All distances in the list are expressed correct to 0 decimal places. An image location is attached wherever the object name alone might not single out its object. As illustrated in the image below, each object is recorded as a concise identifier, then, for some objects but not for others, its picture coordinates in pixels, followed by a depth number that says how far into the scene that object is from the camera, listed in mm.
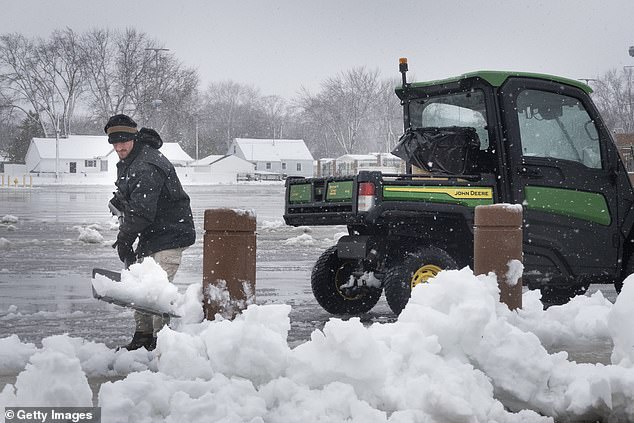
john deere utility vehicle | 8852
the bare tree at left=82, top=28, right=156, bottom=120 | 80500
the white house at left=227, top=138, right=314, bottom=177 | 116375
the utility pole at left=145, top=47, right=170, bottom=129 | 72875
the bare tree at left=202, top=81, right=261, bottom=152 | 133000
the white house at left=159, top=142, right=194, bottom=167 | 96750
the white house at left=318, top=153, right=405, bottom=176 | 102250
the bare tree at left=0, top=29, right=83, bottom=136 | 82500
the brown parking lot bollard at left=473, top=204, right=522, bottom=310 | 6680
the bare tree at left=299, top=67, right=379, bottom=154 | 110688
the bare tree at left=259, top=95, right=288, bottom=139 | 137625
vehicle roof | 9375
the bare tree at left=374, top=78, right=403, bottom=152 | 112656
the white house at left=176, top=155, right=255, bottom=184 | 83938
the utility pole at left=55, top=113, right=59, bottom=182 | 75325
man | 7016
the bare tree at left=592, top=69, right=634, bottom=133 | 83131
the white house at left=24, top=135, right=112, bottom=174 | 91312
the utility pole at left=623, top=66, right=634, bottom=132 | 78138
